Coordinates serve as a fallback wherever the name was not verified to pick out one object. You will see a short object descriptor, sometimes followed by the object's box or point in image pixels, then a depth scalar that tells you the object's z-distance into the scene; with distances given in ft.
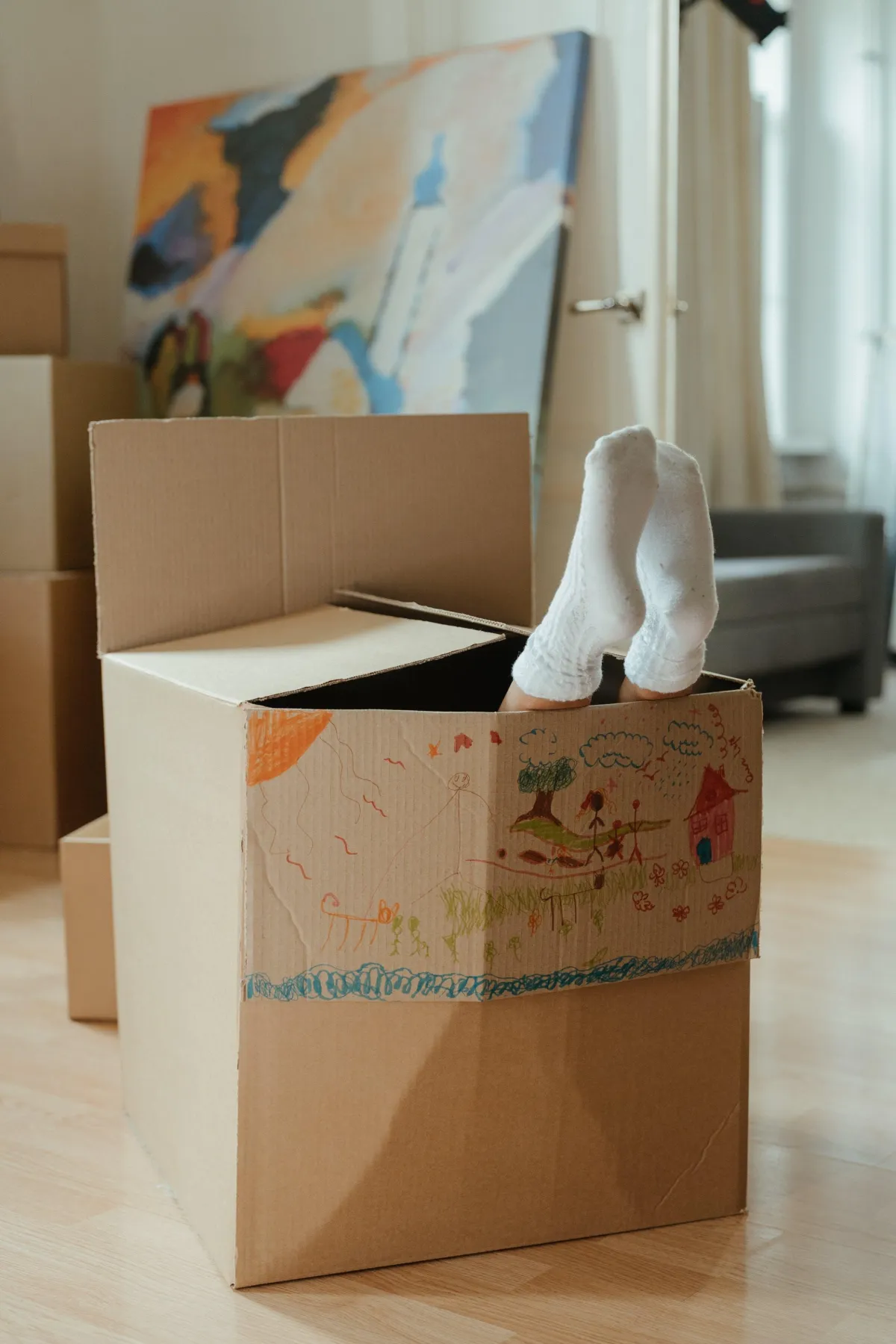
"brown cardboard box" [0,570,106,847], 8.23
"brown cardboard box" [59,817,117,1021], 5.42
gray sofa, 11.33
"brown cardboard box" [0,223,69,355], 8.63
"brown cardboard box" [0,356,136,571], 8.29
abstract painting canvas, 8.27
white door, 8.11
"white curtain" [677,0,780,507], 14.65
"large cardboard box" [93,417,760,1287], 3.45
